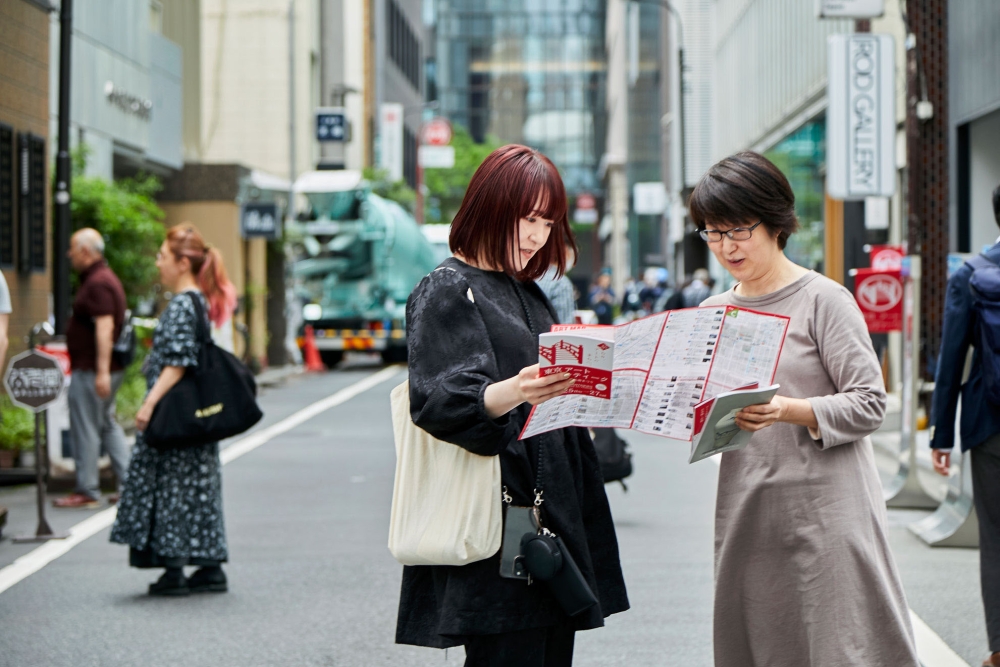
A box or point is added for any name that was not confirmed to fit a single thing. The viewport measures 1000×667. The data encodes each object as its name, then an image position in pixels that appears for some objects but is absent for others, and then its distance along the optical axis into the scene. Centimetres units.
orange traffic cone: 2936
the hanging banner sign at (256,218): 2747
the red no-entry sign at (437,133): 6244
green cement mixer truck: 2947
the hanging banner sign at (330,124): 3834
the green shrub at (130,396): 1531
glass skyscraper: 9888
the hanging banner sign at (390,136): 5366
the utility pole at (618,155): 7469
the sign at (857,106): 1433
